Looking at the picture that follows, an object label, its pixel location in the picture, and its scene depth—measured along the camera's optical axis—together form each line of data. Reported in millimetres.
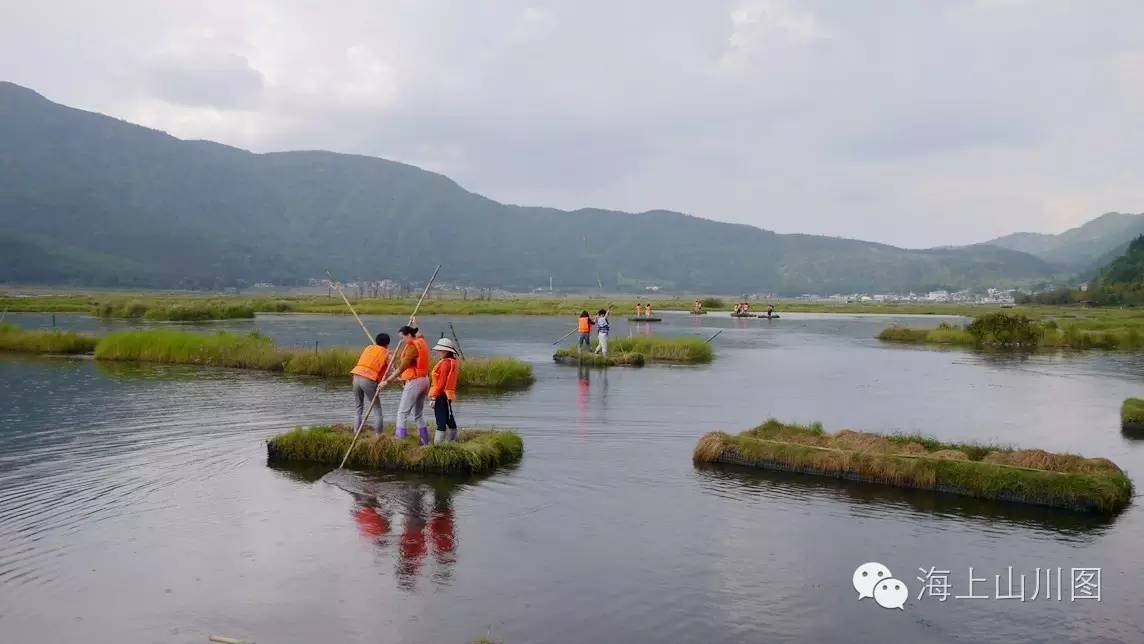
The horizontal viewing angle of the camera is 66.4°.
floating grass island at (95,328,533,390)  29295
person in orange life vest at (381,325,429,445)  15430
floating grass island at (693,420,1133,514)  13492
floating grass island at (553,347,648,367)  35250
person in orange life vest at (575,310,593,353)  35166
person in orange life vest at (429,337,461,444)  15352
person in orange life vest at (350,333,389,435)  15891
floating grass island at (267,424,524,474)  15180
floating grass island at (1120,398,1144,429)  22000
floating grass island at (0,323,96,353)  37744
